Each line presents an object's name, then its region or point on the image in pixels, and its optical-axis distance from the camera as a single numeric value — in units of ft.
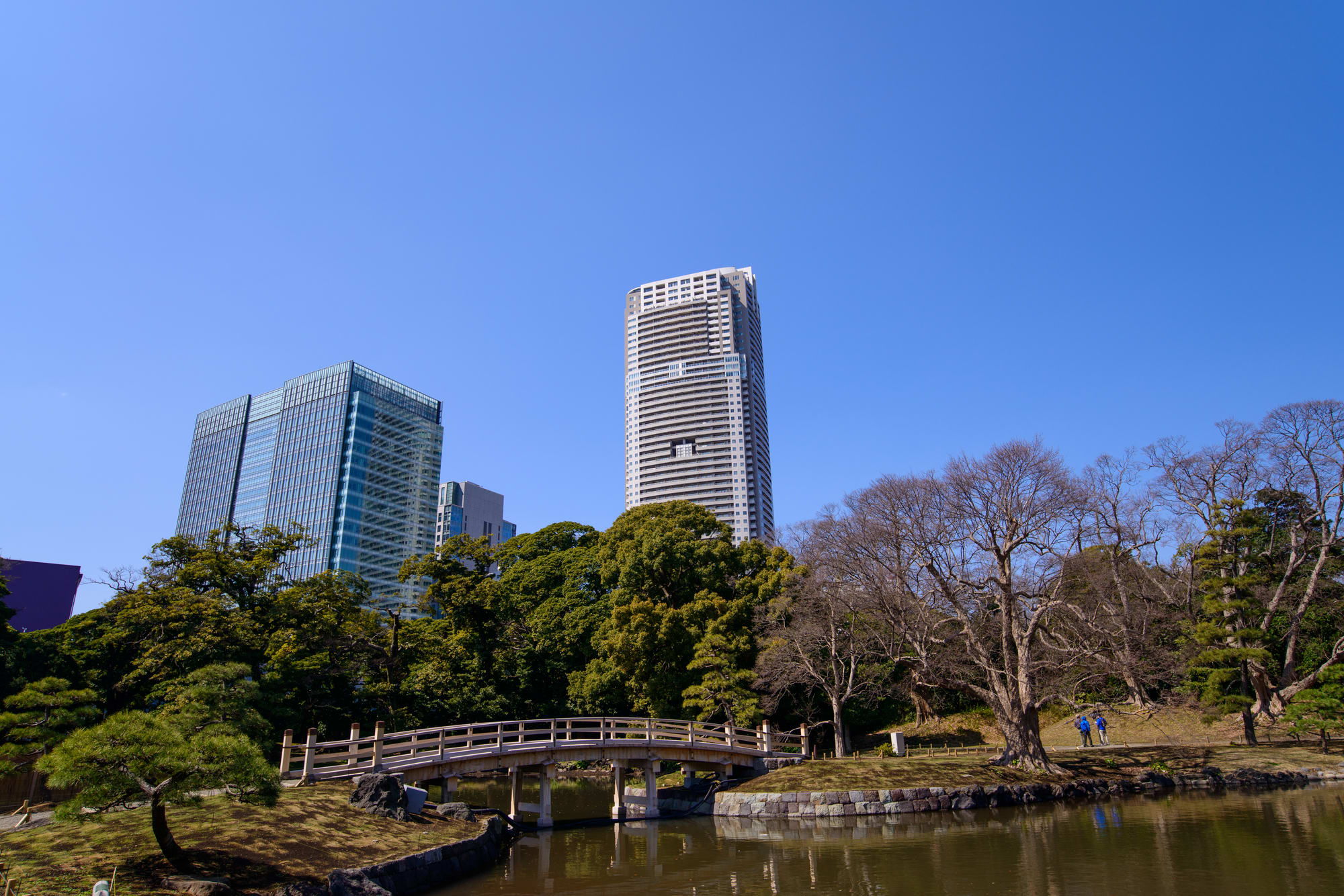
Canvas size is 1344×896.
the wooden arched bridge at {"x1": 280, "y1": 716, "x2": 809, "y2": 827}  63.21
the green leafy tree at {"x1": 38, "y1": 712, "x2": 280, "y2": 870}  35.29
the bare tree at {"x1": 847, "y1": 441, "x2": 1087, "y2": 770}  81.97
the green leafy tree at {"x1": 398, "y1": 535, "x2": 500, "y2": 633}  110.42
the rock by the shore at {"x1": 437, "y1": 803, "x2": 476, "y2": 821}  60.29
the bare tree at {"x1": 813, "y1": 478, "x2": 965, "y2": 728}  88.22
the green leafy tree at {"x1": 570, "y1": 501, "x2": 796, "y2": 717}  103.55
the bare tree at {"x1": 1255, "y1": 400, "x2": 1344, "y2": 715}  97.71
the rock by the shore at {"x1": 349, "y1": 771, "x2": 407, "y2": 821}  53.88
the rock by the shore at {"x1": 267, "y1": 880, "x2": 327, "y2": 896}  37.29
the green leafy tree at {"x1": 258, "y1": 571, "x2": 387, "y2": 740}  90.48
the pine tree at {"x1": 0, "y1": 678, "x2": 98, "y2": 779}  59.67
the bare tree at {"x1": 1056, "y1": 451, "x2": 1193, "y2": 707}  97.71
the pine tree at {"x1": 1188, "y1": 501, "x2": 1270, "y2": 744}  91.66
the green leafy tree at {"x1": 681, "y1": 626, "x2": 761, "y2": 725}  99.19
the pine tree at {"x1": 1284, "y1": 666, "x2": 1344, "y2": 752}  83.56
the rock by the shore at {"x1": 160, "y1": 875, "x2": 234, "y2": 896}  35.14
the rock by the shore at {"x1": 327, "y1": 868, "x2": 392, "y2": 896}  39.40
